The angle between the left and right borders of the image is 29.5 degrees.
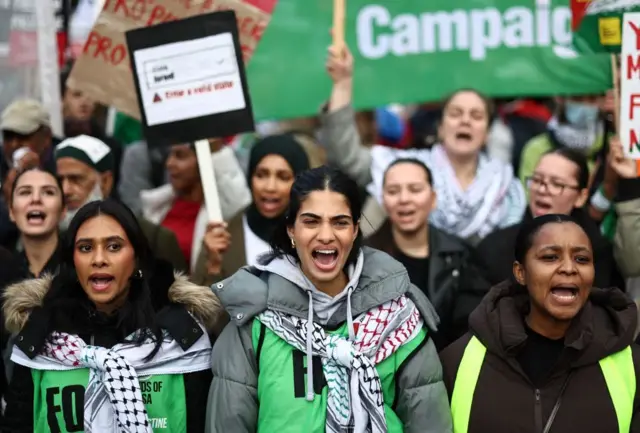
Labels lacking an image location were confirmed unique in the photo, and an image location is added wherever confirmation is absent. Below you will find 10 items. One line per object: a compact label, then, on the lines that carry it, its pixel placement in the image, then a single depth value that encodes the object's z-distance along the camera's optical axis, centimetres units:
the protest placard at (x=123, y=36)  641
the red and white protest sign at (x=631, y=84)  600
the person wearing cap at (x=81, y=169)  670
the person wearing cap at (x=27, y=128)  719
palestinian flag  632
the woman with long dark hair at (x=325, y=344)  448
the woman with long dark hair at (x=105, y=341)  466
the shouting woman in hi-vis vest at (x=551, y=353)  452
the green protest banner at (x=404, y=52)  752
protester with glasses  593
